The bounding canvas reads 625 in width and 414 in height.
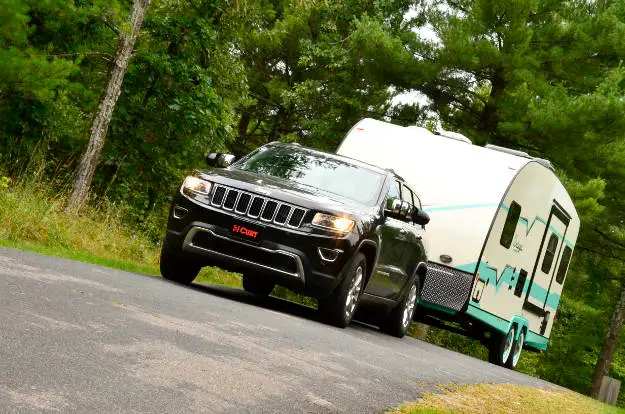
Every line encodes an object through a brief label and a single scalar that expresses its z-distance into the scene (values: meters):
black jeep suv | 11.13
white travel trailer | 15.11
